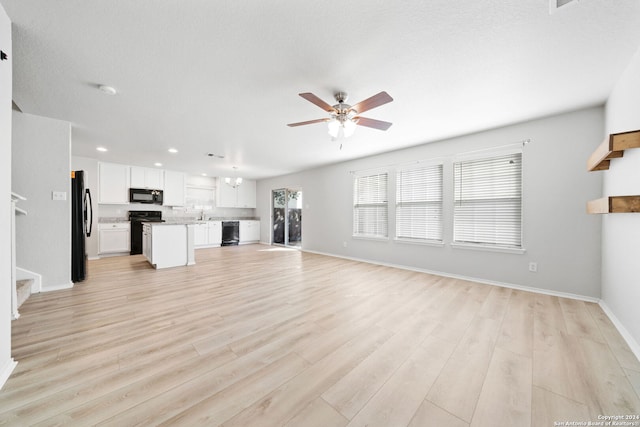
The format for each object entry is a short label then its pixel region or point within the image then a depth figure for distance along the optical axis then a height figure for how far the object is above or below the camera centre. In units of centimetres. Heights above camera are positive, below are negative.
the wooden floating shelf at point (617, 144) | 162 +52
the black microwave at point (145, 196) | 624 +44
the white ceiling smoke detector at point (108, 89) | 241 +130
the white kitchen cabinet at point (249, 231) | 838 -72
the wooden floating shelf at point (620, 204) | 163 +7
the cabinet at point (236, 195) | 812 +62
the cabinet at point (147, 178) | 625 +94
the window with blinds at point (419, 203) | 420 +18
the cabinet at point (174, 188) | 686 +72
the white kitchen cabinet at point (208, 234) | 736 -75
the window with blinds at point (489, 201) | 340 +19
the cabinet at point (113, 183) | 575 +72
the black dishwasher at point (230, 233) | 790 -74
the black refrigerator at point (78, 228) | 350 -26
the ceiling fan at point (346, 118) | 231 +102
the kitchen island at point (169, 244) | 448 -66
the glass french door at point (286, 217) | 802 -19
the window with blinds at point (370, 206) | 503 +14
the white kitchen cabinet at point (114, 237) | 564 -67
